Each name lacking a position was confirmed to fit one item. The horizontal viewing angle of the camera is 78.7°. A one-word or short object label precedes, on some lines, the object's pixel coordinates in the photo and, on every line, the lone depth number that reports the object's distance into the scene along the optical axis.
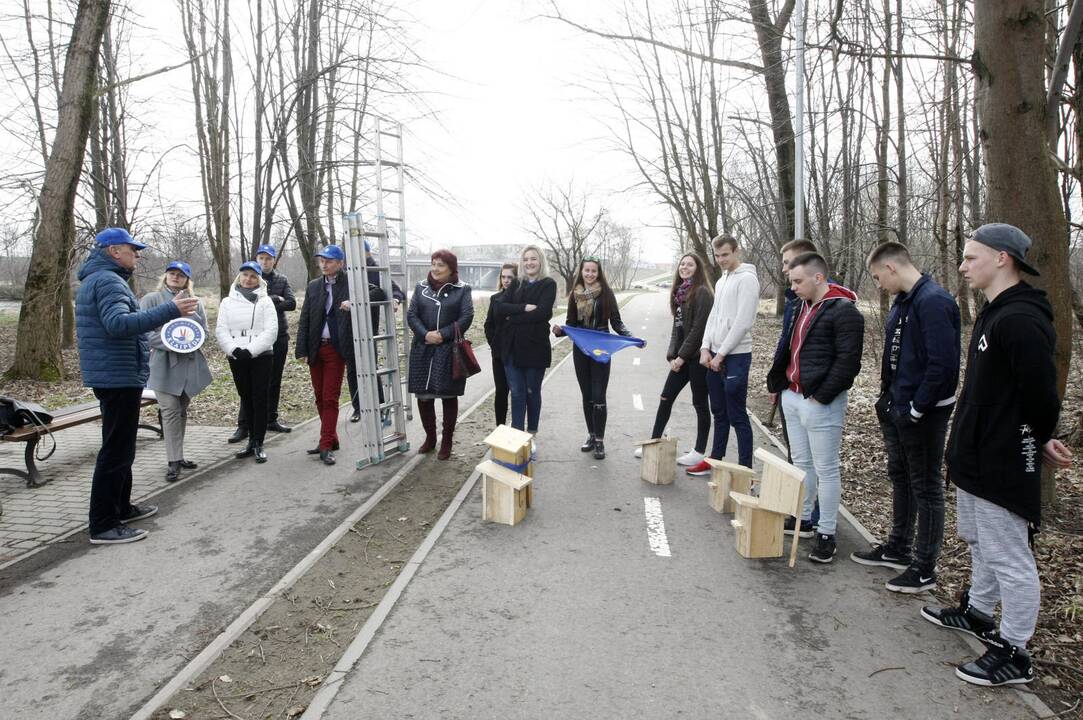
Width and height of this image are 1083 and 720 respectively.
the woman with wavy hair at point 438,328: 7.00
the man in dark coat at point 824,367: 4.70
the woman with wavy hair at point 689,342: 6.73
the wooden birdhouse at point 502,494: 5.44
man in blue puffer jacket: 5.02
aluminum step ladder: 6.62
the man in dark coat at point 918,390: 4.05
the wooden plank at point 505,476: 5.41
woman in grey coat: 6.61
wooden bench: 6.40
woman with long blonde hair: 7.12
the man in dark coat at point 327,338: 7.34
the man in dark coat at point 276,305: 8.59
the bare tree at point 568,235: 43.09
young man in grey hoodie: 6.12
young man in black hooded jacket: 3.22
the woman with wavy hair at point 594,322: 7.33
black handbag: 6.38
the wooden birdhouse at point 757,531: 4.76
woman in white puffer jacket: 7.20
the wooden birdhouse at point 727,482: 5.67
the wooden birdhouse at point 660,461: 6.47
